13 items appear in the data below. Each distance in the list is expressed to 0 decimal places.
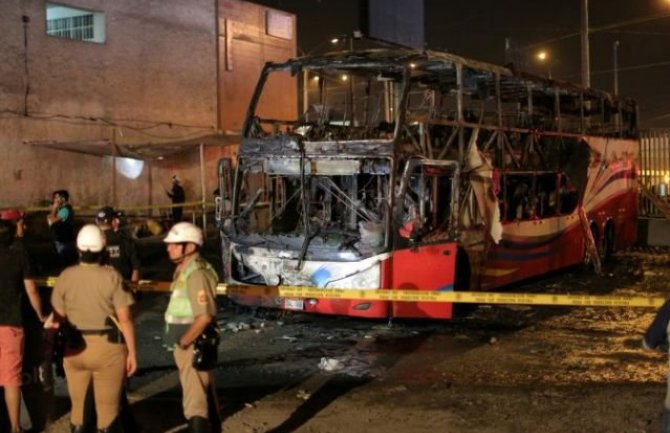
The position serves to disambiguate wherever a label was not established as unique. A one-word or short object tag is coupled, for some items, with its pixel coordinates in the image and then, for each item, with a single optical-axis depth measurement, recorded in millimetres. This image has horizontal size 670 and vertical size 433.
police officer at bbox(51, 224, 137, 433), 5020
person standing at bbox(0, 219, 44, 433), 5664
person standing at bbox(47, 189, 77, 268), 11398
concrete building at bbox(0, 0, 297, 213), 20422
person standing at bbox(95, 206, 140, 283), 7680
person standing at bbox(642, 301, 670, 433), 4555
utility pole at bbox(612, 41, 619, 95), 43069
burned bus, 9859
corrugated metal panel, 20656
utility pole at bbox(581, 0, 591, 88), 22656
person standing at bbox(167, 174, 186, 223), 22828
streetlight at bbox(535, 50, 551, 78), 29609
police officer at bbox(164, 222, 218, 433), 5039
